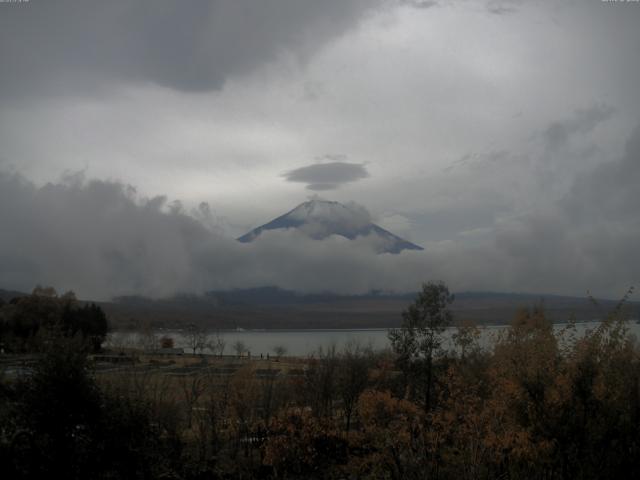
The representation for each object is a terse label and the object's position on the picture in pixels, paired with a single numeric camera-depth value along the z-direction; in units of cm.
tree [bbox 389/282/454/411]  2934
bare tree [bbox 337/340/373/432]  2585
